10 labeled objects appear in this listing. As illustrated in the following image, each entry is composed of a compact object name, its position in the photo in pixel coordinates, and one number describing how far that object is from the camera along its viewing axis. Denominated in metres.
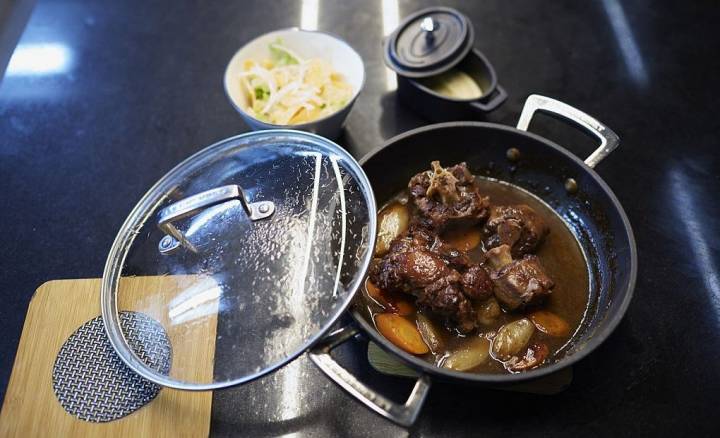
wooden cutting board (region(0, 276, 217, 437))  0.61
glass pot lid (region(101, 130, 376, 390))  0.60
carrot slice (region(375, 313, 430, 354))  0.65
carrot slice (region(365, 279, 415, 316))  0.69
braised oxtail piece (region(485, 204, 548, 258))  0.71
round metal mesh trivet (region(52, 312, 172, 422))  0.62
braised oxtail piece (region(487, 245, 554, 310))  0.66
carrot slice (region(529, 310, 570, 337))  0.67
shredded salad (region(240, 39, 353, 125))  0.82
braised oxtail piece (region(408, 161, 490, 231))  0.72
